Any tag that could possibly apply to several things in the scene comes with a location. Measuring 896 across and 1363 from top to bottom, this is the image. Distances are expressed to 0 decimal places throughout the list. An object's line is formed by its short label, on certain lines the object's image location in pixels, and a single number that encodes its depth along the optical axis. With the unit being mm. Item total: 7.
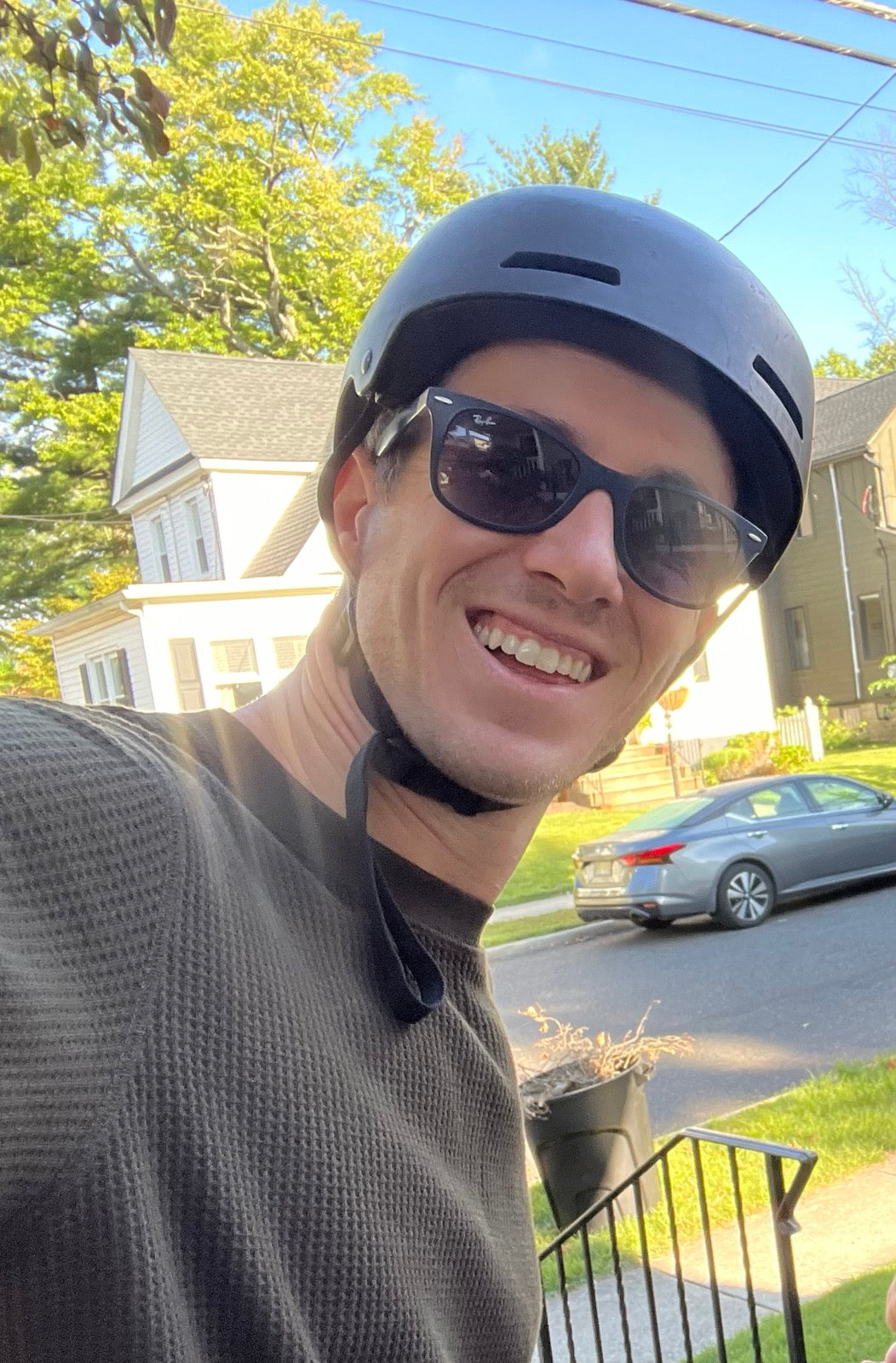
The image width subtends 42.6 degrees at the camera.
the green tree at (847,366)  40875
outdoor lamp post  17453
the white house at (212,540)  20422
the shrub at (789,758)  20844
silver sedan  10609
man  861
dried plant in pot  4773
